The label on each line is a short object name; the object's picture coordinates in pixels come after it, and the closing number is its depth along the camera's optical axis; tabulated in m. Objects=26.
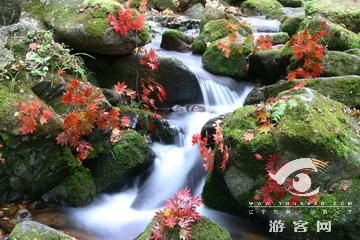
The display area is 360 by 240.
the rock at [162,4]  14.36
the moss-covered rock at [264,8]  14.13
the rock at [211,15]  11.15
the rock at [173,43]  10.02
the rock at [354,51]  8.09
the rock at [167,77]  7.81
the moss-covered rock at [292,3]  15.76
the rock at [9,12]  6.41
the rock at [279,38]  9.96
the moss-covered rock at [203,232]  3.98
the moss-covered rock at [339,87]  6.39
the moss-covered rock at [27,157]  5.12
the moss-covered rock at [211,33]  9.86
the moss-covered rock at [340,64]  7.32
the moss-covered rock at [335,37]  8.60
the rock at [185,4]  14.98
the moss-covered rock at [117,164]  5.92
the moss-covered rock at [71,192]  5.55
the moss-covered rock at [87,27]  6.84
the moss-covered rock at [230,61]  8.88
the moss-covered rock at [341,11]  11.09
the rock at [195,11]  14.12
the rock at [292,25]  10.67
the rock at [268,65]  8.23
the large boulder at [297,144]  4.66
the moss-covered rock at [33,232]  3.98
